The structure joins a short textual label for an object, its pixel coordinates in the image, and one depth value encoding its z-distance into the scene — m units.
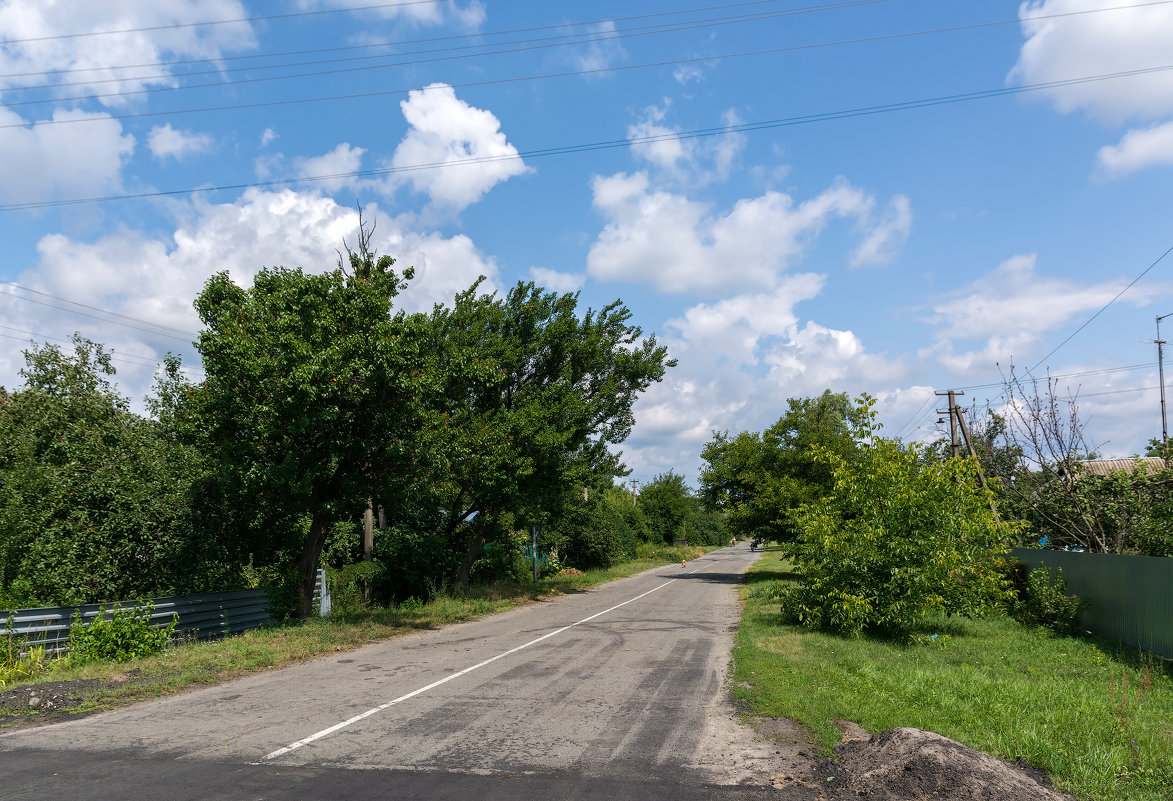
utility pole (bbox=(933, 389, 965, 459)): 29.01
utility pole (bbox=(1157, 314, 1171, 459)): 40.94
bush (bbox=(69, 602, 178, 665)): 11.55
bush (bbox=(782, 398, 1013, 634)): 14.49
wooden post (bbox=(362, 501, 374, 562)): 22.48
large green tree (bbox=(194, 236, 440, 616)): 13.49
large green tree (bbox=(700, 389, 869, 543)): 34.84
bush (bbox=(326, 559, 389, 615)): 21.06
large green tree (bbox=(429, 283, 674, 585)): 21.72
